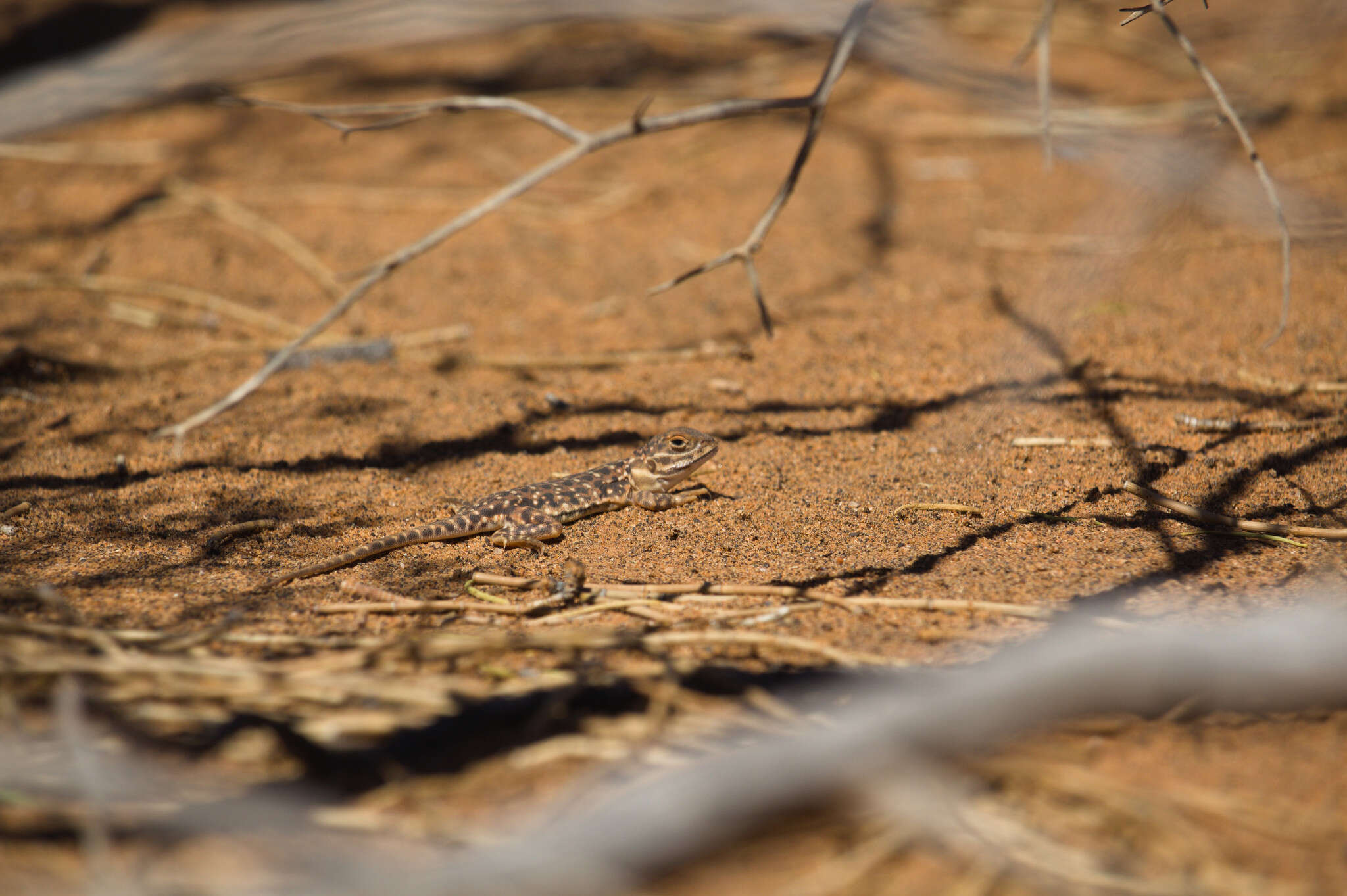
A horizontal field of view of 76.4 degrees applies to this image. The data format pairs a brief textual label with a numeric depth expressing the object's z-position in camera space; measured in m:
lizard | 4.26
